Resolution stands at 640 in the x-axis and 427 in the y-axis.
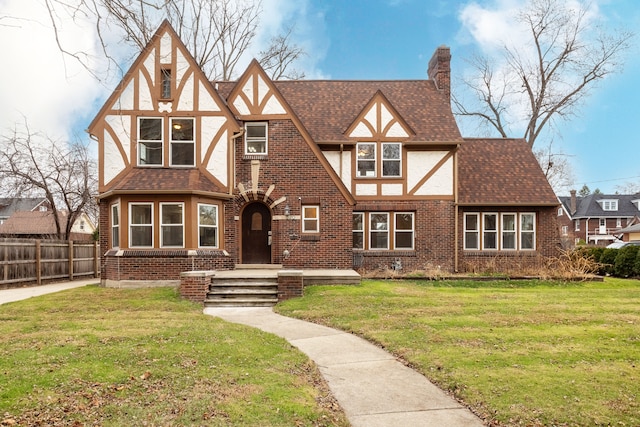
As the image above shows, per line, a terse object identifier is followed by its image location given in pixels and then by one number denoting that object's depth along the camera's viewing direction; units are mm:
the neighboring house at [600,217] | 56406
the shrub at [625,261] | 19111
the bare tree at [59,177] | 21953
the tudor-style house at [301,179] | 14828
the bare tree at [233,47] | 28109
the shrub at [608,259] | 20938
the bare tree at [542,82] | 28688
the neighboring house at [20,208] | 56609
